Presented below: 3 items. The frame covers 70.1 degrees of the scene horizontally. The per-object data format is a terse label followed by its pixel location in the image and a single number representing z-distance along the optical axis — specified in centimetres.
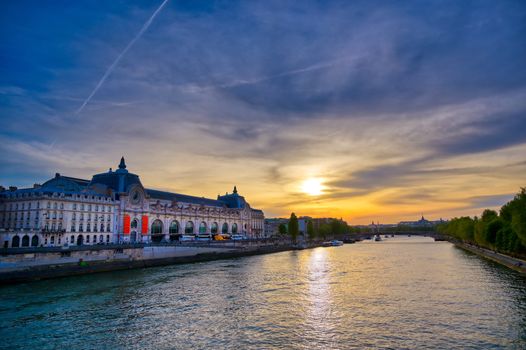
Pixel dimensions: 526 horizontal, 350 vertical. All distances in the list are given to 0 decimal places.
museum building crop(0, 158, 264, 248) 8250
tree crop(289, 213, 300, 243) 17445
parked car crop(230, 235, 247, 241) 15514
